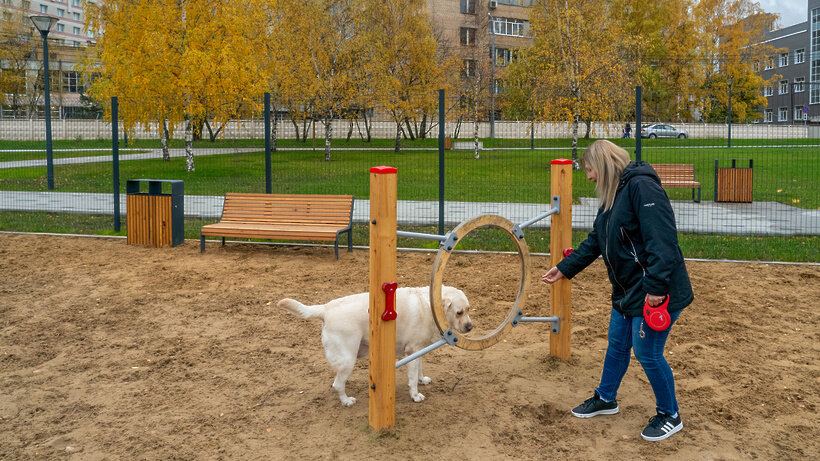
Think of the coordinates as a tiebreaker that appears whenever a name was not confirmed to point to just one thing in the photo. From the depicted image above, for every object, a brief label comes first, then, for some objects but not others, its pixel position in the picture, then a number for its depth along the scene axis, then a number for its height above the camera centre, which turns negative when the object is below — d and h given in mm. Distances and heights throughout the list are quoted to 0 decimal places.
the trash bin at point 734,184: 15805 -285
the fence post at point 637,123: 10565 +713
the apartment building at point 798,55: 68000 +11579
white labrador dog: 4629 -977
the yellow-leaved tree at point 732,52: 49906 +8461
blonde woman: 3971 -510
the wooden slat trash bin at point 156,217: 10719 -651
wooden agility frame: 4312 -703
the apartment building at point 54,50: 55094 +10422
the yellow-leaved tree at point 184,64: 22359 +3369
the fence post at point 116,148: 11703 +418
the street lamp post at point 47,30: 19453 +3894
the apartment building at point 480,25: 41038 +12054
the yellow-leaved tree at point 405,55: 34031 +5614
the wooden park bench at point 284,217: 9992 -640
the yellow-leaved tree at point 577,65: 24656 +3745
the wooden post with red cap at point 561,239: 5531 -514
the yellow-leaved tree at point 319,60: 30188 +4788
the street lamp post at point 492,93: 36009 +4056
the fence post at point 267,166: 11703 +104
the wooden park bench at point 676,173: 16016 -39
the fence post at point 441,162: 10766 +148
